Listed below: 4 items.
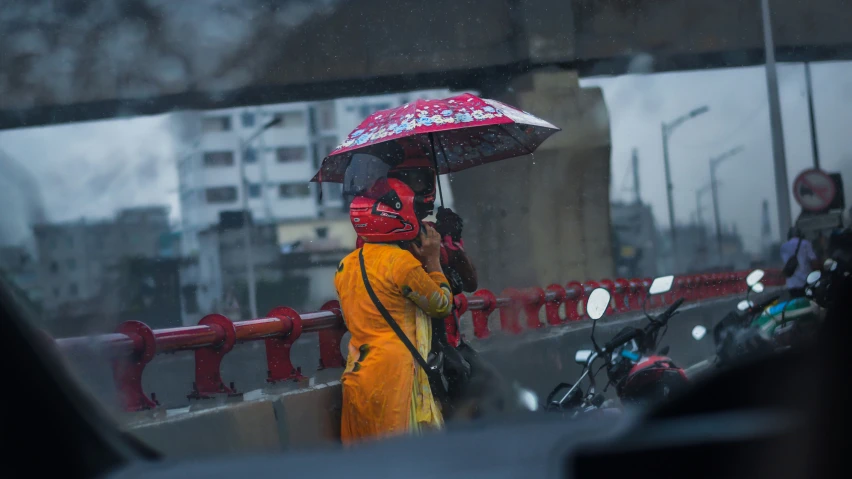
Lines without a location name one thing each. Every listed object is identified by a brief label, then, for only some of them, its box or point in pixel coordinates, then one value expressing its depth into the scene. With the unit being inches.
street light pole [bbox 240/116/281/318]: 1507.1
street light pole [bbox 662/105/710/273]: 1157.8
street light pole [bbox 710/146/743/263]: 812.1
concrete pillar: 613.0
